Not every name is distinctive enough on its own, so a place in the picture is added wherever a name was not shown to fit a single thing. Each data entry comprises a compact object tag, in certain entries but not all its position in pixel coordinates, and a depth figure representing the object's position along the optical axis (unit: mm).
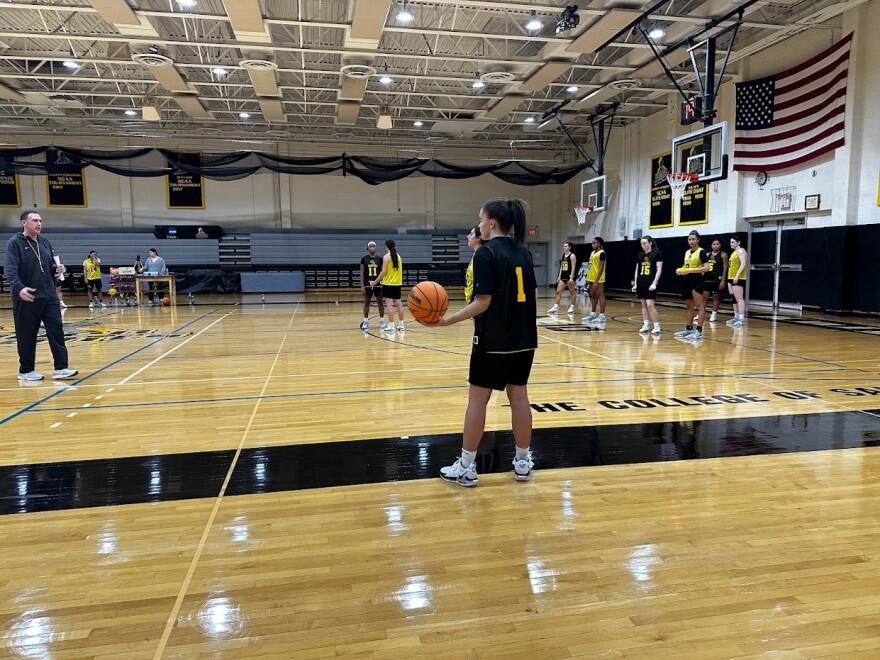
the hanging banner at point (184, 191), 22344
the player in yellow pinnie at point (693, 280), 8922
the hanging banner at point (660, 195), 17906
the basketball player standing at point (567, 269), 12806
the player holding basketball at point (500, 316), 3002
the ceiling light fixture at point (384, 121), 17141
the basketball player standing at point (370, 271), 10266
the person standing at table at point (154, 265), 15844
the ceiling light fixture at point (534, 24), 11359
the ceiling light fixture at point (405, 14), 10969
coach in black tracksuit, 5840
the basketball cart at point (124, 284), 16547
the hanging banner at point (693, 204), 16375
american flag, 12234
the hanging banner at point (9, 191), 20884
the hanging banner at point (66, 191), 21344
